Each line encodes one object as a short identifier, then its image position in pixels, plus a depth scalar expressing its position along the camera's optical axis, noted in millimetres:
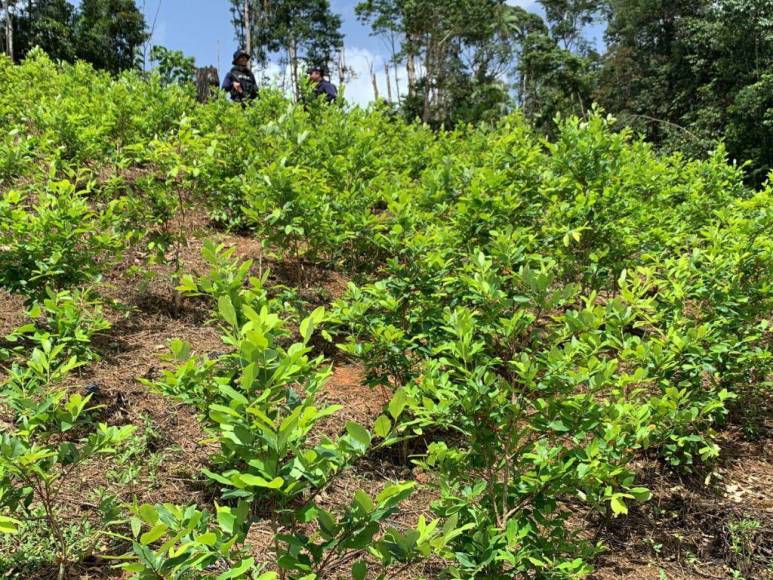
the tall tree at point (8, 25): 19320
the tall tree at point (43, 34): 23922
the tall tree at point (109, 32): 25406
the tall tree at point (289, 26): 29406
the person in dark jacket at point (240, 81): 7402
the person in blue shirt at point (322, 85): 7551
